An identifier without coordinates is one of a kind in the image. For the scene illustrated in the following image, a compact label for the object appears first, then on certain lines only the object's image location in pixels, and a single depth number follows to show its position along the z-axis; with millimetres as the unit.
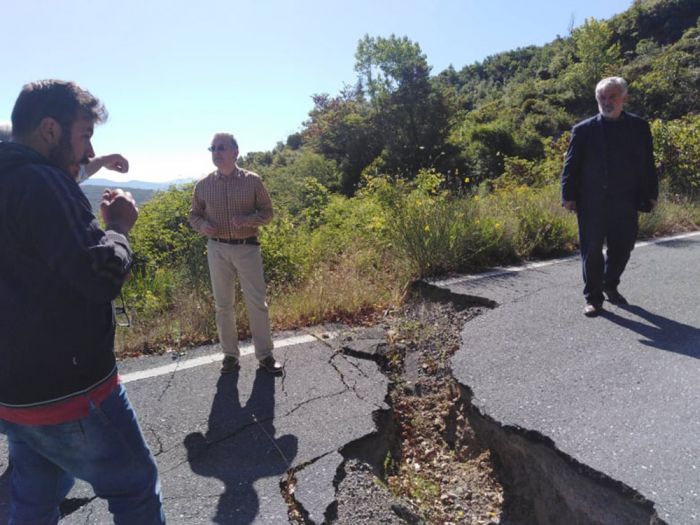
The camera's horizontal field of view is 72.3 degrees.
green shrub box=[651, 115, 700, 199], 9609
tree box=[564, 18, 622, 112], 35625
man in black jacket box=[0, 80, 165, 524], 1385
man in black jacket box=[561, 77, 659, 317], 4125
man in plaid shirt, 3660
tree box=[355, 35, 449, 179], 35594
